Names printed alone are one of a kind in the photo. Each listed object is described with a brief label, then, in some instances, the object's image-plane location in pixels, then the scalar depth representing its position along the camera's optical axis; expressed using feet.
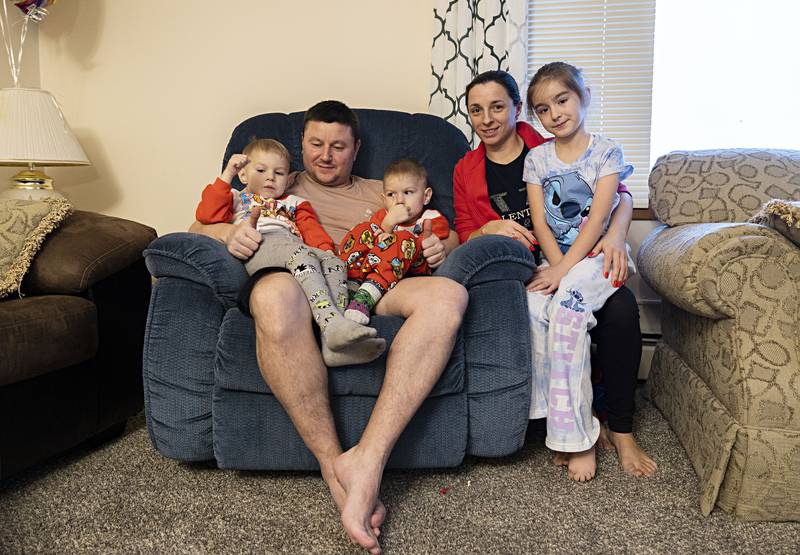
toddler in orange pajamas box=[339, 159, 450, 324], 5.54
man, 4.61
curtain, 8.39
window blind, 8.62
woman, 5.75
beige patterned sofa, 4.62
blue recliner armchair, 5.21
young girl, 5.47
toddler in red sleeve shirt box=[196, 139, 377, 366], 5.39
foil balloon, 8.57
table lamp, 7.81
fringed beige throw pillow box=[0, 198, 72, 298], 5.83
